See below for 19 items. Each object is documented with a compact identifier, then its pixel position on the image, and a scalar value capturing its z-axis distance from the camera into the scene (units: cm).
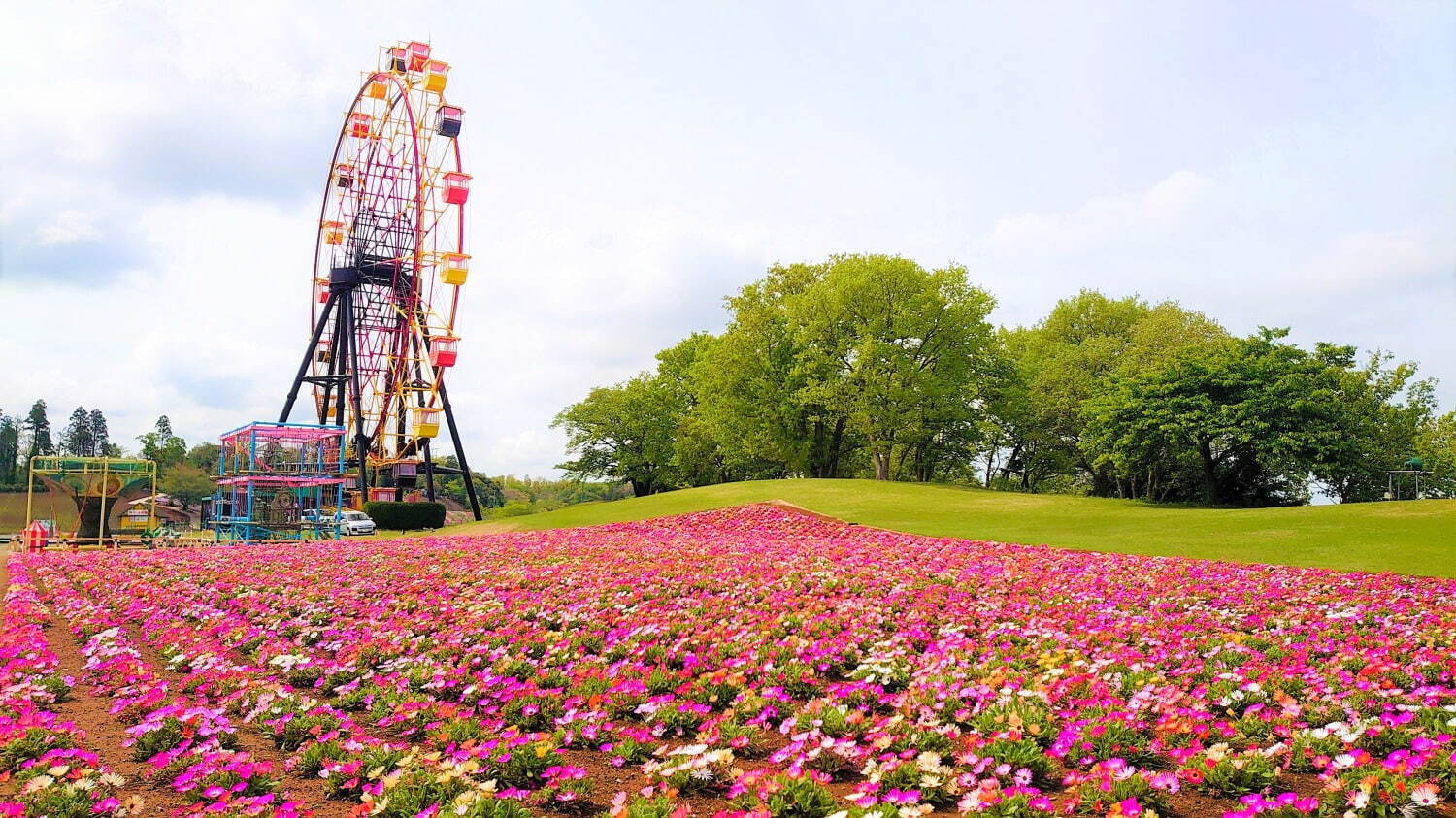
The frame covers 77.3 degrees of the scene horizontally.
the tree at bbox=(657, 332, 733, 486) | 5959
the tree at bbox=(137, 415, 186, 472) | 8188
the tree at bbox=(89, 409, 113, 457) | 9362
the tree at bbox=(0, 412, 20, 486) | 8356
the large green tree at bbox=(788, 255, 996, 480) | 4534
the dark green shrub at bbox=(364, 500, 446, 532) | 3897
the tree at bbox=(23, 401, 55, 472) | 8762
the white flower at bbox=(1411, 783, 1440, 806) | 470
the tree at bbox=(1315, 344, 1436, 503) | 3750
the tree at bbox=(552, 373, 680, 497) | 6431
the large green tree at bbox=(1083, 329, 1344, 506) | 3353
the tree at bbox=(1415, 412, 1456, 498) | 4525
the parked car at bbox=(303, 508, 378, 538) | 3816
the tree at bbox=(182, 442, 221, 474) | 8956
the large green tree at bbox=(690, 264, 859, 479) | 5112
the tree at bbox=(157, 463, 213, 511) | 7194
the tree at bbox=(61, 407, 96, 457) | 9531
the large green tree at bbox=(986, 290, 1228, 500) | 4738
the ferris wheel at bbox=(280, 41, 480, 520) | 4522
